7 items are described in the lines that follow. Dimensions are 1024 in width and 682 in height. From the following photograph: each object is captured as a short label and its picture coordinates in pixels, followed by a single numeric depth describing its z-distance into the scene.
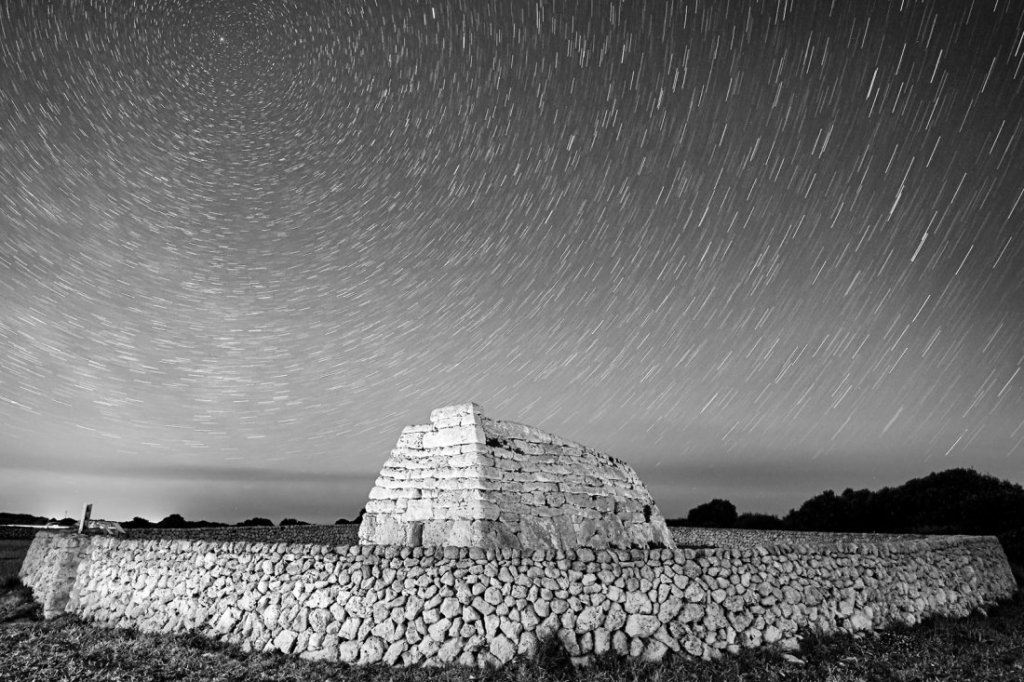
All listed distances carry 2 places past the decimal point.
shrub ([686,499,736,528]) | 50.34
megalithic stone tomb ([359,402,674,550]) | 13.60
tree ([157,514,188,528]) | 44.16
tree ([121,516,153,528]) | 43.33
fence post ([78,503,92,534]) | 19.15
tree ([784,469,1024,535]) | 35.03
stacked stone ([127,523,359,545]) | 26.79
